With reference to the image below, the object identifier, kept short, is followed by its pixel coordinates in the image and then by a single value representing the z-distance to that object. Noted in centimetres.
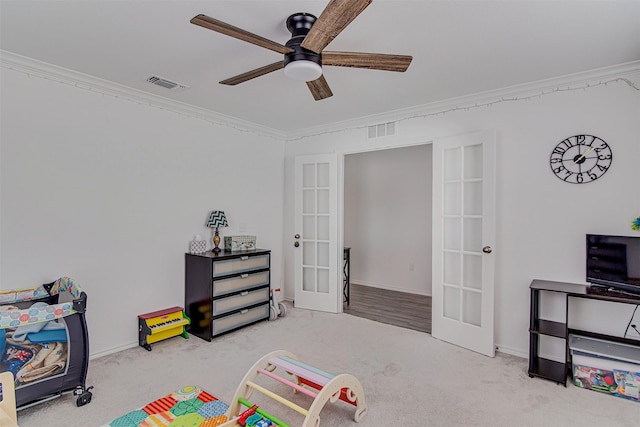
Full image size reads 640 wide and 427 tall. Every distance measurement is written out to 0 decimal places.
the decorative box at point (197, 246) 369
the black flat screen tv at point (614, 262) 246
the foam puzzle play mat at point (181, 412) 188
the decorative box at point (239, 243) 391
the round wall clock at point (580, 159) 275
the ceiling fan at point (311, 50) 159
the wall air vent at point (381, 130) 396
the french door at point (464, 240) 312
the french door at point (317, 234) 438
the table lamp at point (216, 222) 381
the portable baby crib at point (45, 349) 207
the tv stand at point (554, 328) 253
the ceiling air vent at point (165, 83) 294
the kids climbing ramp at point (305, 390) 181
